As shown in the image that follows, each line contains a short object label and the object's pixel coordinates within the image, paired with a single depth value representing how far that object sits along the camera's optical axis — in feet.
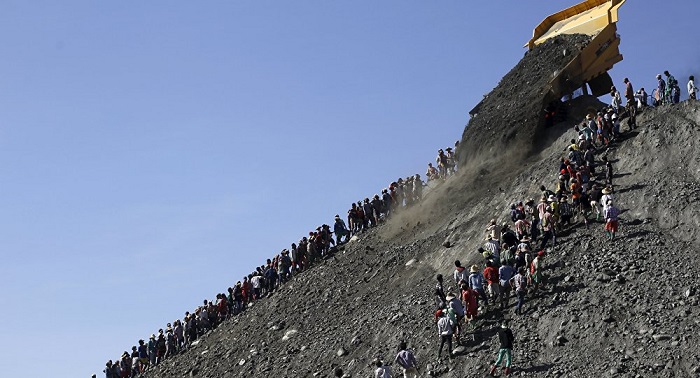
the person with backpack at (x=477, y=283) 105.81
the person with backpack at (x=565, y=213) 118.83
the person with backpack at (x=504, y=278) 105.81
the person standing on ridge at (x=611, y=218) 110.15
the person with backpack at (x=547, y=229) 115.03
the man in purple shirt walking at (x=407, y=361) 97.66
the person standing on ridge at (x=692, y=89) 142.10
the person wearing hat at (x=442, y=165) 171.22
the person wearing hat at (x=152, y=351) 156.66
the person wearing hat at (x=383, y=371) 97.09
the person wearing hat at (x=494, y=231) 120.57
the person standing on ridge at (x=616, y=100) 146.51
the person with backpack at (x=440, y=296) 109.81
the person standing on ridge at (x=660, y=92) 146.82
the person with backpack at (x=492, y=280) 105.40
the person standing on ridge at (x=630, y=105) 140.46
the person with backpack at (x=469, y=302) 102.68
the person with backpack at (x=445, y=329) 100.01
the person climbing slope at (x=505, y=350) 92.12
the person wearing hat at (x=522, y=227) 117.80
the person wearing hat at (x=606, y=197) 111.94
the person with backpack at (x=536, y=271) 104.78
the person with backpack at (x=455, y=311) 100.90
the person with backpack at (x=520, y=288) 102.73
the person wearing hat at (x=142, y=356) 157.89
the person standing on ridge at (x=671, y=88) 145.38
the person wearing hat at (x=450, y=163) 170.09
